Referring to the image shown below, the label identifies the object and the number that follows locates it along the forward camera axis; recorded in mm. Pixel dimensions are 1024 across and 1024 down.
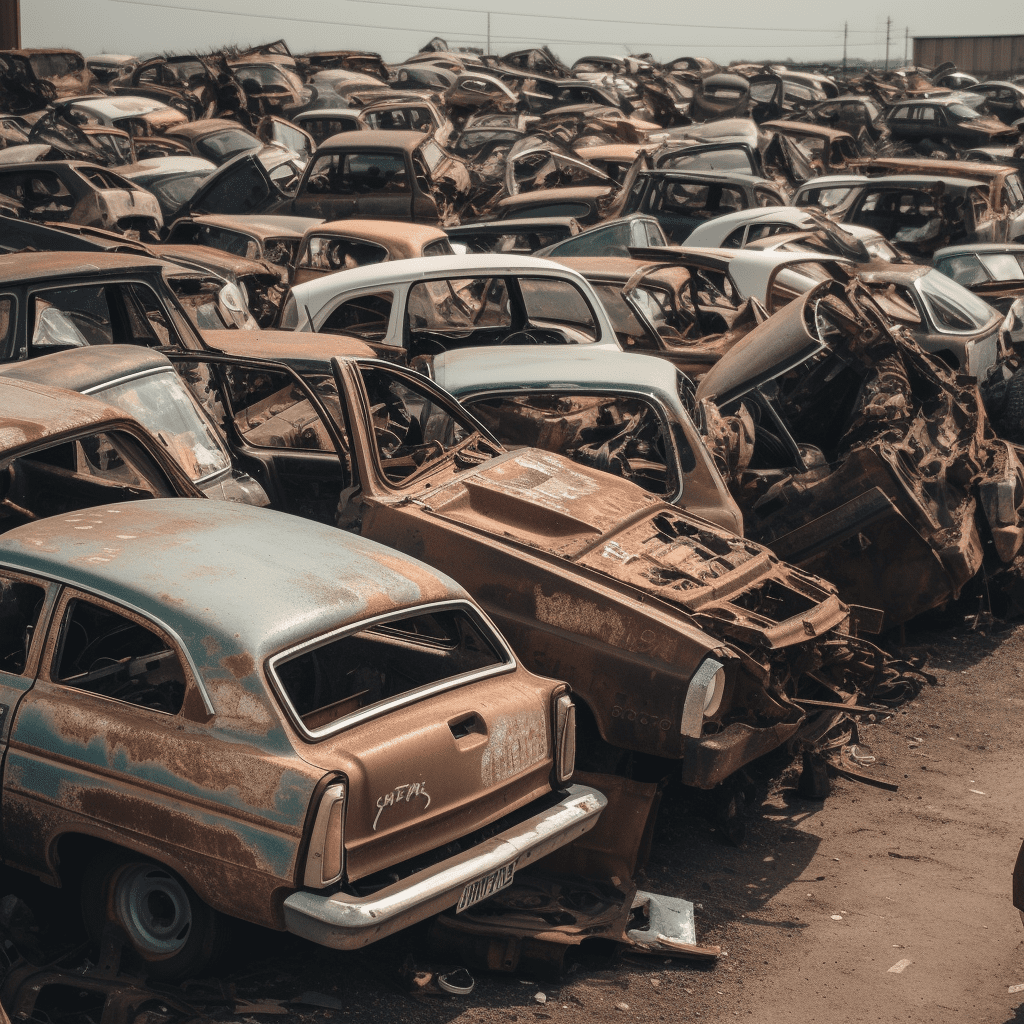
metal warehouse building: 55094
